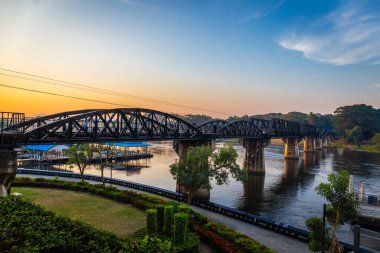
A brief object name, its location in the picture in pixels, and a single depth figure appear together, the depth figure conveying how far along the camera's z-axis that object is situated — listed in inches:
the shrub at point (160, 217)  1044.5
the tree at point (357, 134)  7760.8
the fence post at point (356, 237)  730.9
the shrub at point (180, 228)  933.4
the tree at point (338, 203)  804.6
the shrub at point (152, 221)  1000.4
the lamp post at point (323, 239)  836.6
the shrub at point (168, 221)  1004.6
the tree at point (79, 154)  2246.6
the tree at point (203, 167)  1578.5
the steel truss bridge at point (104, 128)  1366.9
